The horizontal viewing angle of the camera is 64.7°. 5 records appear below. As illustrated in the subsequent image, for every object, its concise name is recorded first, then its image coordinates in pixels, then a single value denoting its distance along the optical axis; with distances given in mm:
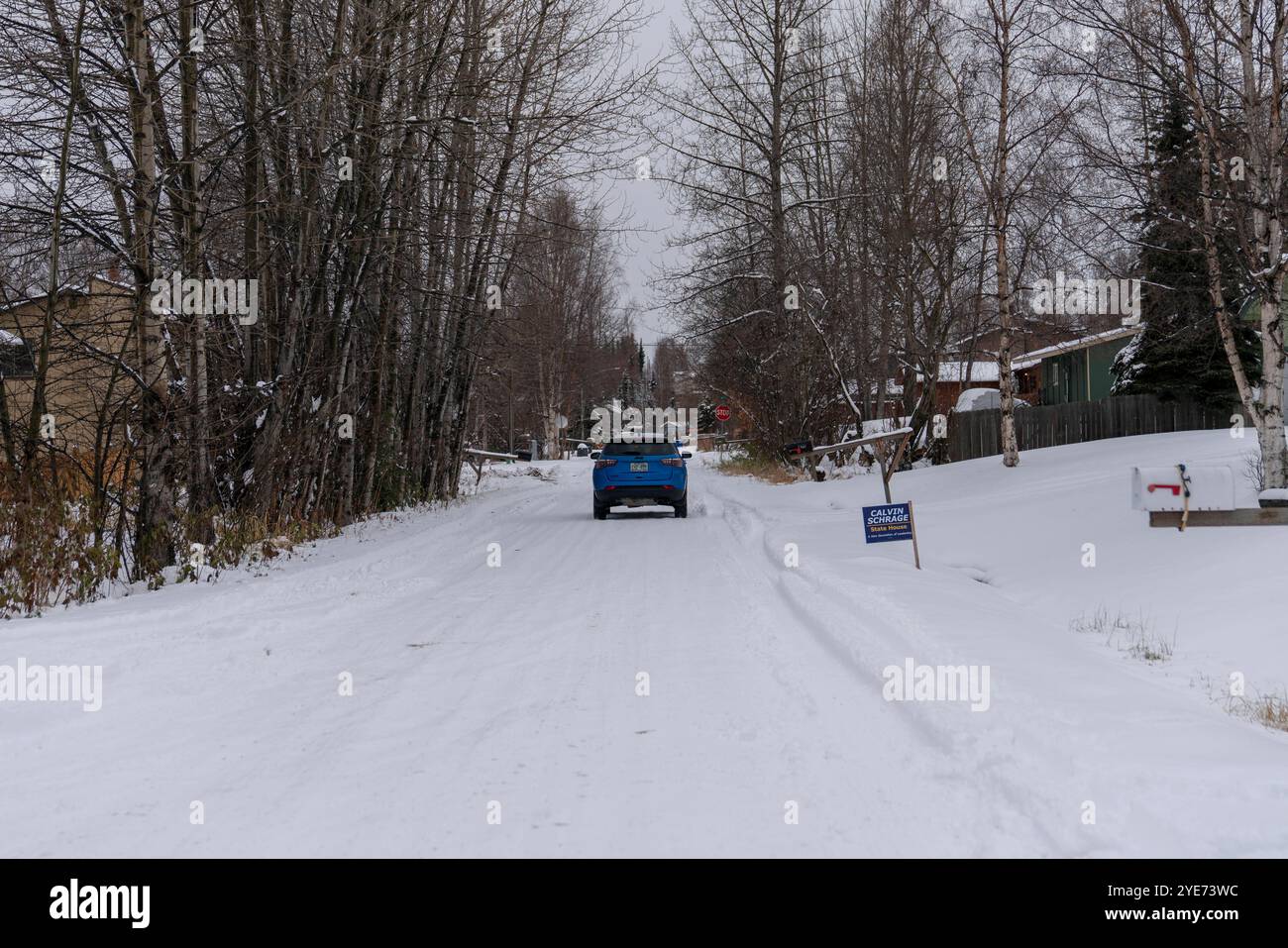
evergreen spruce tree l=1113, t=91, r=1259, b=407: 21875
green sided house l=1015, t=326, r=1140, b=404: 42656
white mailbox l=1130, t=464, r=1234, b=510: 10727
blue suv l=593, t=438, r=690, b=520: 19797
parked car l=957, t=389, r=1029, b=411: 47375
